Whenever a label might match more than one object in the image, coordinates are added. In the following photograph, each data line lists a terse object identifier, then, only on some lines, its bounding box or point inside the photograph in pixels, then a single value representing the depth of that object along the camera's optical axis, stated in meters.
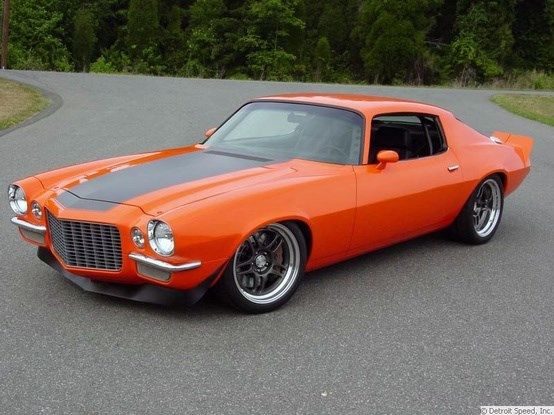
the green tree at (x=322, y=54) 47.41
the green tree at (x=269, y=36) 42.84
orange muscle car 3.81
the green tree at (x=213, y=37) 44.06
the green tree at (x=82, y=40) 44.03
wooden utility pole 27.09
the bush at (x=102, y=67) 36.38
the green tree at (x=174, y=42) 44.91
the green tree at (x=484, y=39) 42.81
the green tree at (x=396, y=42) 42.16
